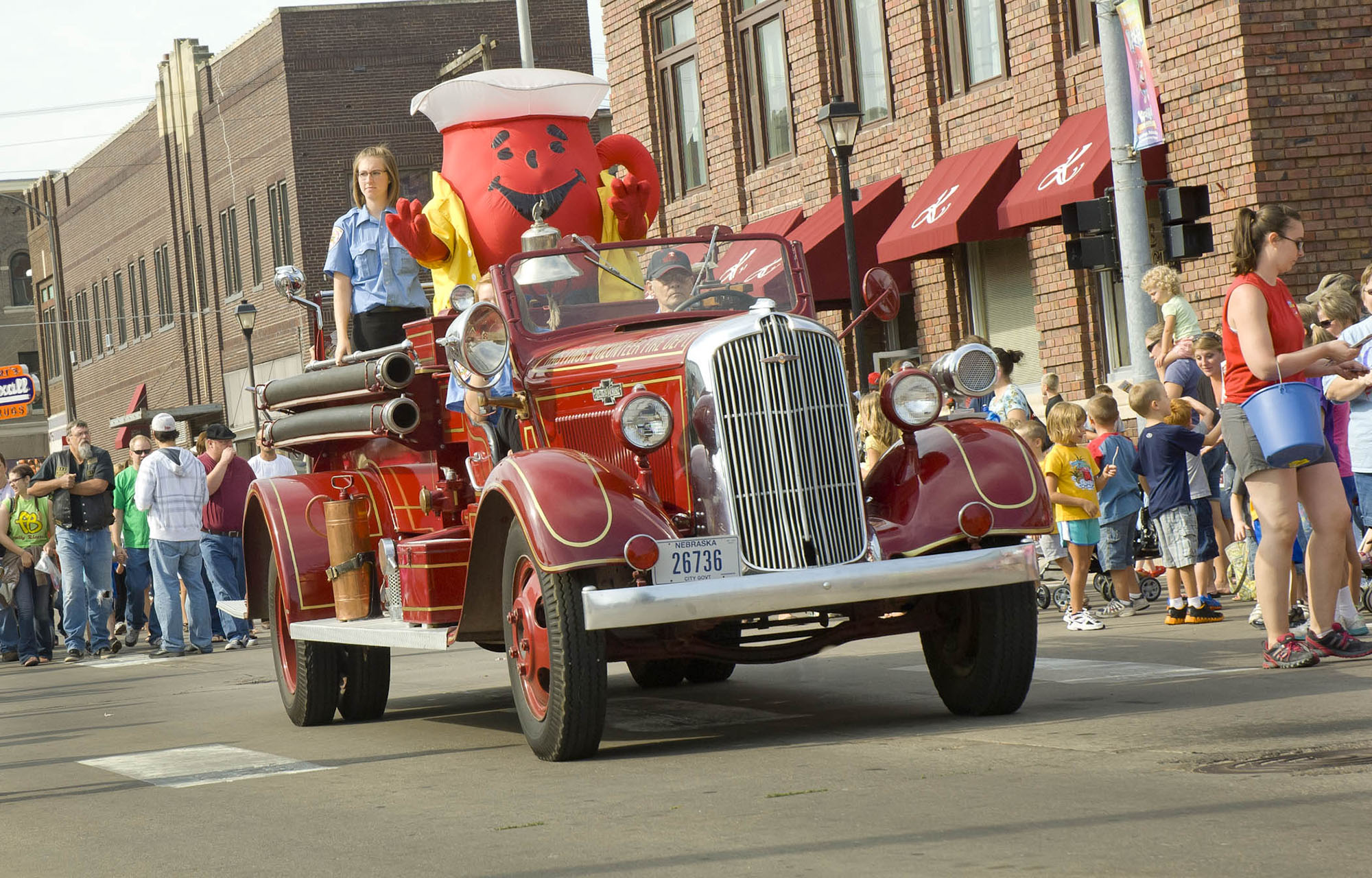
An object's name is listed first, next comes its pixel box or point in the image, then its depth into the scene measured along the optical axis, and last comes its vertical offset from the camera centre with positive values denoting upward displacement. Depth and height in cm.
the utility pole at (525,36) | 2623 +651
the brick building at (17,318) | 6575 +775
